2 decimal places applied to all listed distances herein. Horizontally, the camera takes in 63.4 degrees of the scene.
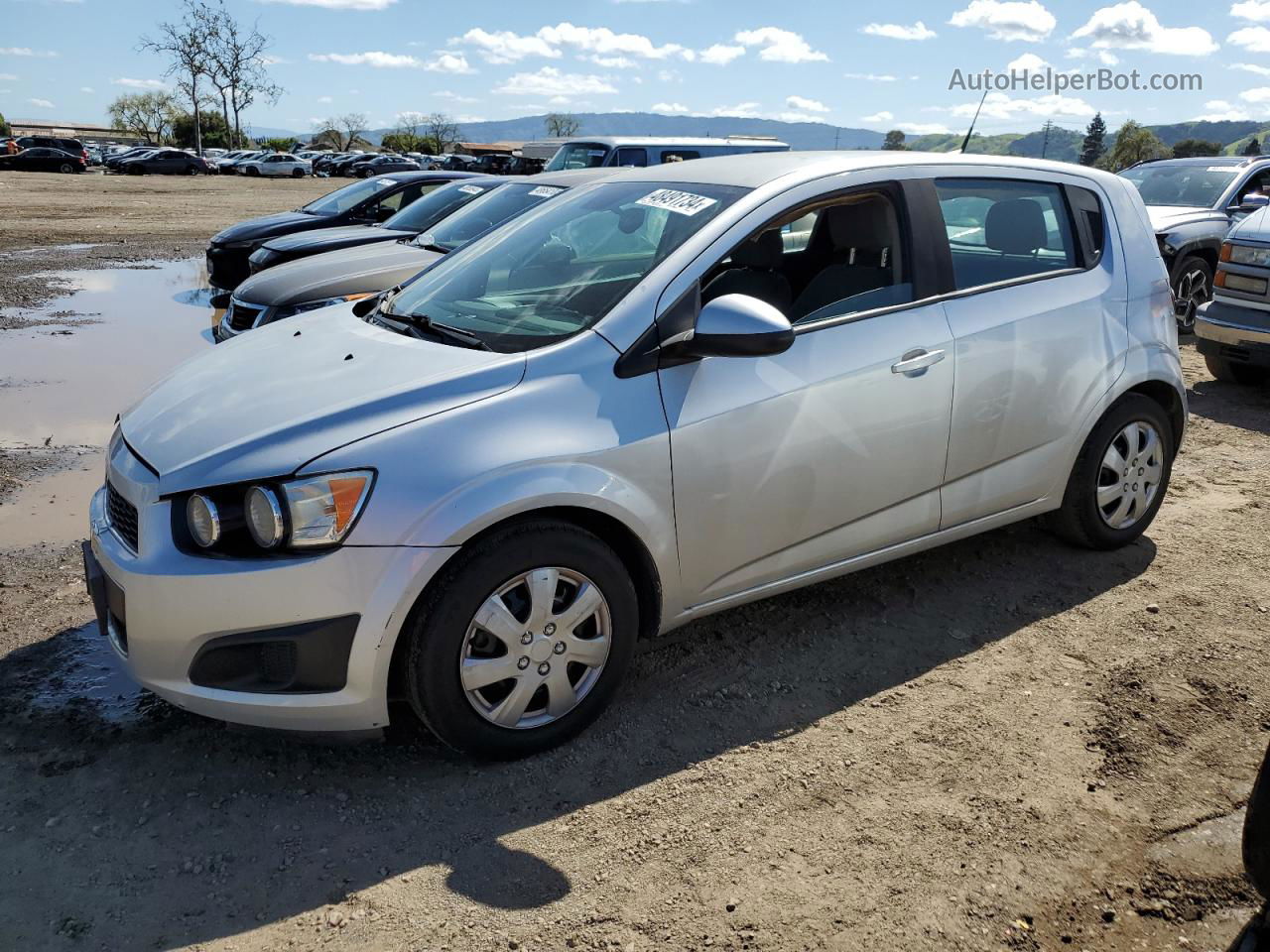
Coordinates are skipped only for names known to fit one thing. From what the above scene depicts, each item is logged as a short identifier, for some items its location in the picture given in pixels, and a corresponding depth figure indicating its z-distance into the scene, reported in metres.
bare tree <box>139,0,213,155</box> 70.44
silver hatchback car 2.76
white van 14.88
